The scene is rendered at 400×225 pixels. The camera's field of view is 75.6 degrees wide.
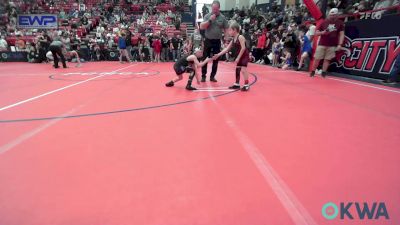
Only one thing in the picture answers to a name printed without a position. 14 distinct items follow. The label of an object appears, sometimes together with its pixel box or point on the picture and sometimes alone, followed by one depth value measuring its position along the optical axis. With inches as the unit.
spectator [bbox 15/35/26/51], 629.6
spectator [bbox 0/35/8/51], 603.5
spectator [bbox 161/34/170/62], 584.7
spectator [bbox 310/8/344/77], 247.1
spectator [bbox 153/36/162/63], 569.3
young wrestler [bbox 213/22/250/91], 183.8
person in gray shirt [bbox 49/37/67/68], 356.2
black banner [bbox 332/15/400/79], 212.2
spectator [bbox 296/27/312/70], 312.3
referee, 219.6
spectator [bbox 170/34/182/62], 592.5
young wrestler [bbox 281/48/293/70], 372.5
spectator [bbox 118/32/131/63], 519.3
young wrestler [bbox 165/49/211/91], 202.2
